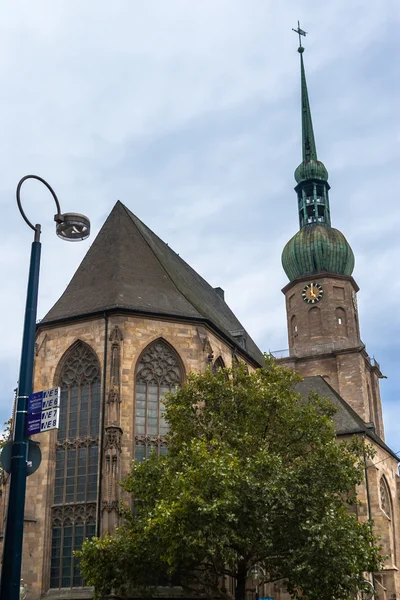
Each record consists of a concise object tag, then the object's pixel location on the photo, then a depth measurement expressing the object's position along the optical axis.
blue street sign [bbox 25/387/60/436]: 10.59
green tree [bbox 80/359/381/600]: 17.34
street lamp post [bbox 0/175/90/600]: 9.58
